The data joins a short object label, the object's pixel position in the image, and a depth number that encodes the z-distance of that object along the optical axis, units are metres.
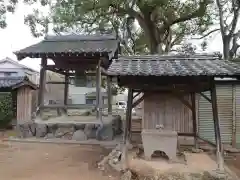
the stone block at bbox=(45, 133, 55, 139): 7.04
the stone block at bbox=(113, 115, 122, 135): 7.35
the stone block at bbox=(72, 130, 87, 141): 6.90
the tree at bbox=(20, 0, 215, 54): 8.59
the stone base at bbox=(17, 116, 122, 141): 6.92
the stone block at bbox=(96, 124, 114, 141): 6.87
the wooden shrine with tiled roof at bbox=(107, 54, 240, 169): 3.56
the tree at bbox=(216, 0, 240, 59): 9.59
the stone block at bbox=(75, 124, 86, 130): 7.07
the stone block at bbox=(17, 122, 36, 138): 7.11
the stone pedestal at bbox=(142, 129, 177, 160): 4.31
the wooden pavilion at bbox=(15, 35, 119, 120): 6.98
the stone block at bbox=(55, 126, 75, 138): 7.08
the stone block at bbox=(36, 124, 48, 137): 7.08
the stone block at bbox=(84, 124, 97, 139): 6.99
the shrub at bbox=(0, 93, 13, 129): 8.73
